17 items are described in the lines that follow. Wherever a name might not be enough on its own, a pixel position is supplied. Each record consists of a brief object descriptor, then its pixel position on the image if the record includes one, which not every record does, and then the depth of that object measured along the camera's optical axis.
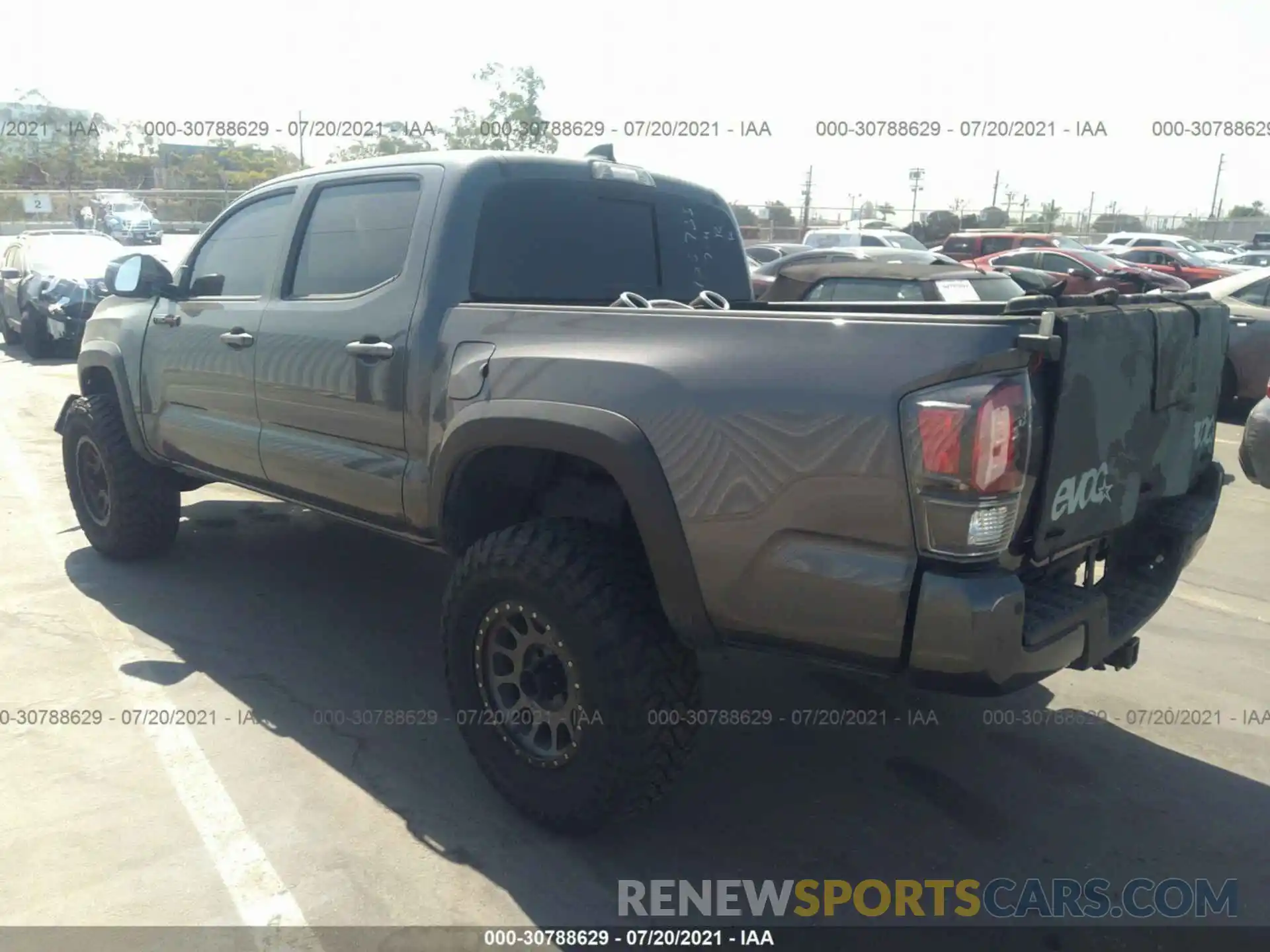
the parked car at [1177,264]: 20.98
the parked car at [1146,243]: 29.14
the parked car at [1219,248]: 32.78
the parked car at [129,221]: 25.33
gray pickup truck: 2.28
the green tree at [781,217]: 32.78
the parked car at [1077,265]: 15.68
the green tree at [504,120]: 28.27
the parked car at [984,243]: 21.50
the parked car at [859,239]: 23.56
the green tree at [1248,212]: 62.42
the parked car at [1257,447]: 5.64
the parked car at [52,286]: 13.74
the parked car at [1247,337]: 9.34
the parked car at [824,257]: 12.23
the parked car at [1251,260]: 26.12
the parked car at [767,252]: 21.19
